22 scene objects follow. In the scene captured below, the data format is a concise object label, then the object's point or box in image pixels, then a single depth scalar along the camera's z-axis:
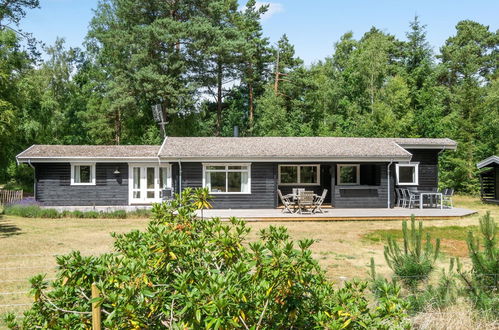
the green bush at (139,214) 16.97
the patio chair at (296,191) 17.96
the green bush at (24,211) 17.33
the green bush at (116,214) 16.94
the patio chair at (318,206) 16.95
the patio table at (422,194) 18.12
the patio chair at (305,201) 16.88
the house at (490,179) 22.38
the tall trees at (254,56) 35.03
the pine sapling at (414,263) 5.58
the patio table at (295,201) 17.31
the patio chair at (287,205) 17.29
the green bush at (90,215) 16.94
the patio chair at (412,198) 18.89
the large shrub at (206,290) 2.60
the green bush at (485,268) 5.08
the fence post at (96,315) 2.81
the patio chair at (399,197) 20.07
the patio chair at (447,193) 19.00
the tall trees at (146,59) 28.28
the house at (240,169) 18.44
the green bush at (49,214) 17.17
